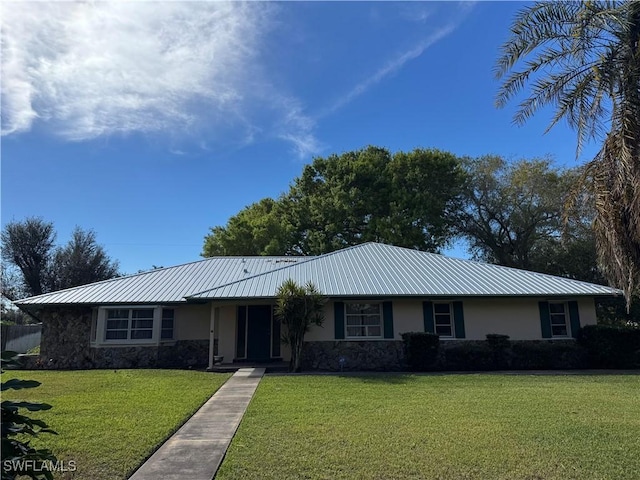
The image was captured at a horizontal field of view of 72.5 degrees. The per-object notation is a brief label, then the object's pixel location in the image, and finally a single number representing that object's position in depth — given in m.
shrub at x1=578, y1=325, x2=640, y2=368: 14.88
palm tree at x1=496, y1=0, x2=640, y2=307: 8.57
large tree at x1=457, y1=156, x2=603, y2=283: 29.53
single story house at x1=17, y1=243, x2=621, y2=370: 15.43
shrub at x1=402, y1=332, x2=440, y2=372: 14.73
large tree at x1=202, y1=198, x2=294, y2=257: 31.89
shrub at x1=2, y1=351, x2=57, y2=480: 3.01
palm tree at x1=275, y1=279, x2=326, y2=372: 14.05
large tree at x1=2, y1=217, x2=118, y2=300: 34.28
